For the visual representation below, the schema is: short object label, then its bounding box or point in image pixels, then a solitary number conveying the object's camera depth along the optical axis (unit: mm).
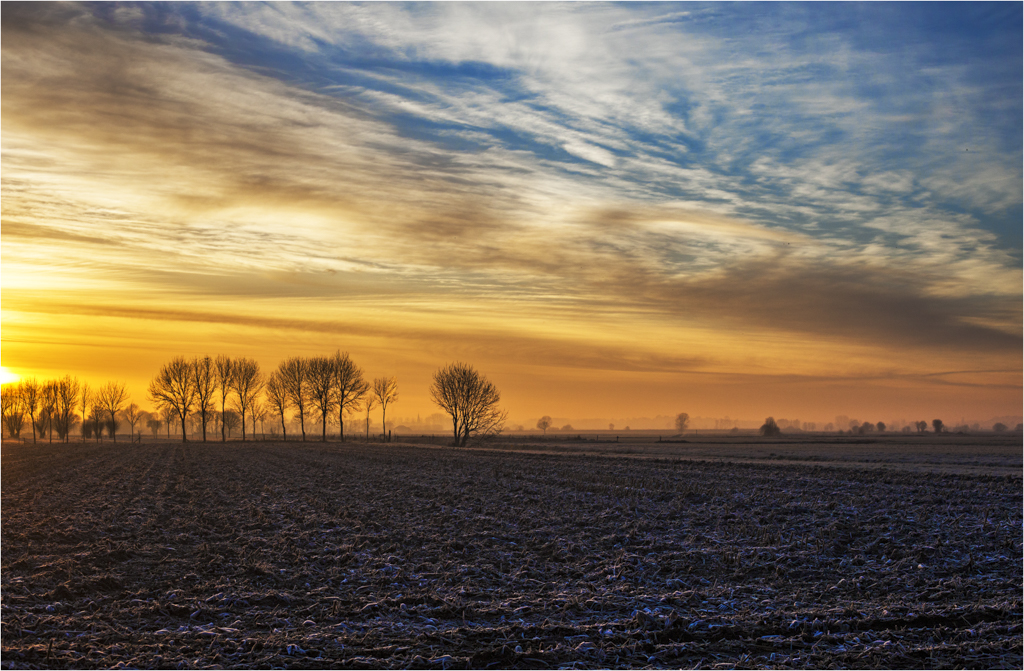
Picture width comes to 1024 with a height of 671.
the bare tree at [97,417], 142250
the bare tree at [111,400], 164750
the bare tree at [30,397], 153125
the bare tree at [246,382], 136875
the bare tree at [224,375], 136000
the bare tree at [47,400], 155750
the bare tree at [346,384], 124812
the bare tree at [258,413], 146538
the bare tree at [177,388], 126375
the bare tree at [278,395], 135125
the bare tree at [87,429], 150925
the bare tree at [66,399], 152625
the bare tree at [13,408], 159762
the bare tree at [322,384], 124831
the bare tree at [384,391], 153625
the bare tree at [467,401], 109250
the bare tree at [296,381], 128250
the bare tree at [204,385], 129875
